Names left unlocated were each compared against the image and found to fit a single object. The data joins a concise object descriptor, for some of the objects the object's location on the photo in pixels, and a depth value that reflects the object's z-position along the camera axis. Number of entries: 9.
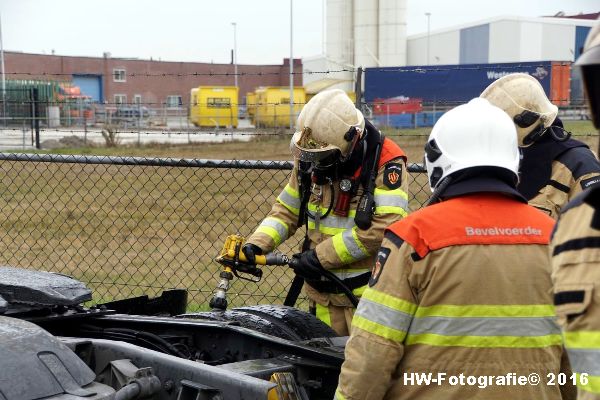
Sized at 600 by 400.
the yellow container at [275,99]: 31.08
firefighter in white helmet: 2.39
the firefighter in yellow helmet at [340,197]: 4.25
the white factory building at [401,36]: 55.16
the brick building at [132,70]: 62.28
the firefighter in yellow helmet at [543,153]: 3.98
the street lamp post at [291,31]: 36.78
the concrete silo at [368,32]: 55.38
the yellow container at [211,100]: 35.44
